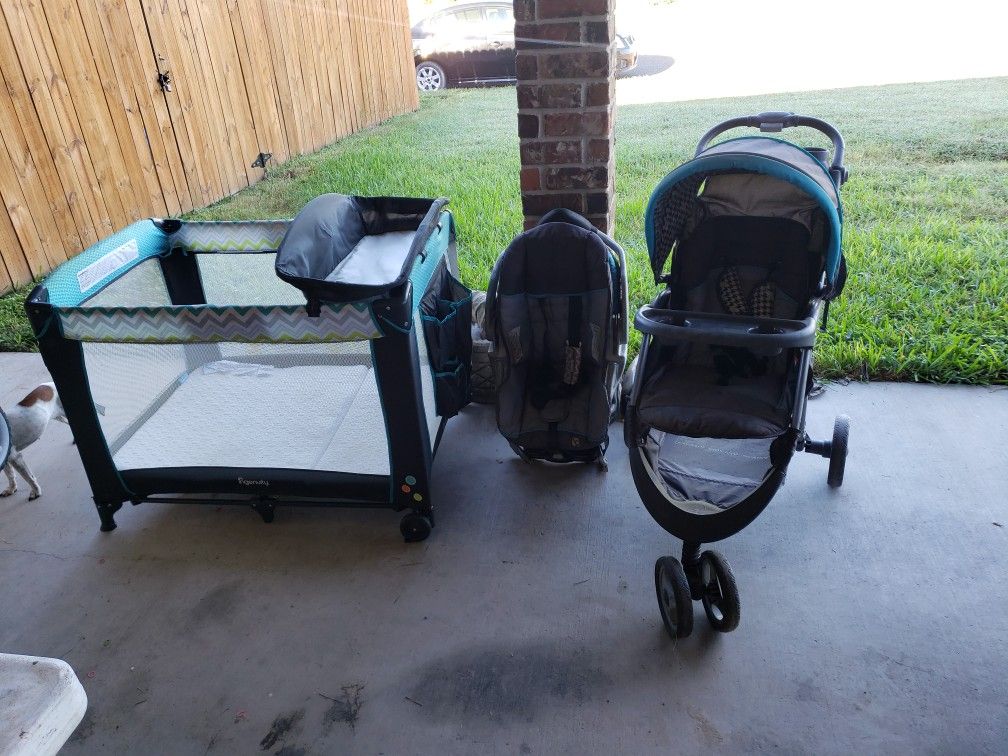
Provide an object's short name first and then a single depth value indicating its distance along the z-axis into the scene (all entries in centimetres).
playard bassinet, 197
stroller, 177
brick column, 237
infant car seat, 230
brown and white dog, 240
